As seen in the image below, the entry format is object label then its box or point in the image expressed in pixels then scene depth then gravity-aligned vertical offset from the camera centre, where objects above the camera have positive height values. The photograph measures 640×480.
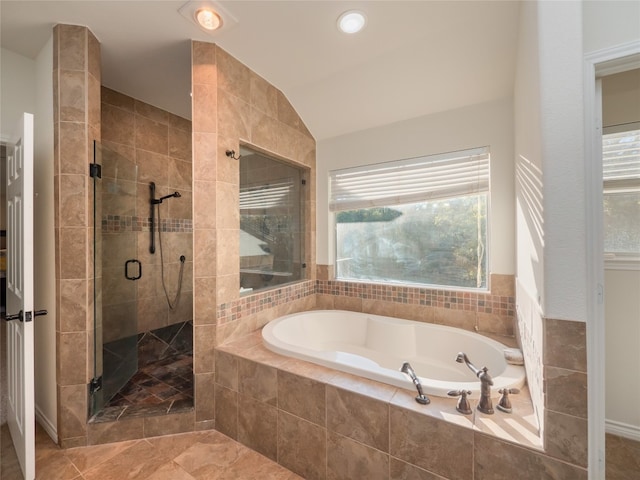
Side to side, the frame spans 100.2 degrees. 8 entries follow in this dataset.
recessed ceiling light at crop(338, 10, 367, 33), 1.59 +1.34
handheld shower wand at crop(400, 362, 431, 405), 1.23 -0.69
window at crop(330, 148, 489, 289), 2.17 +0.18
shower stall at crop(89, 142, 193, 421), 1.84 -0.48
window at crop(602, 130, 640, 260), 1.65 +0.28
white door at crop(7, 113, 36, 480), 1.36 -0.28
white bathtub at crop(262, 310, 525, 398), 1.41 -0.78
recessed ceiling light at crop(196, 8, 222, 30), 1.57 +1.35
